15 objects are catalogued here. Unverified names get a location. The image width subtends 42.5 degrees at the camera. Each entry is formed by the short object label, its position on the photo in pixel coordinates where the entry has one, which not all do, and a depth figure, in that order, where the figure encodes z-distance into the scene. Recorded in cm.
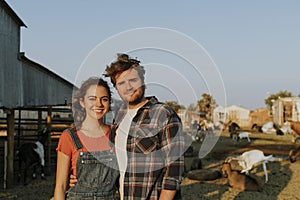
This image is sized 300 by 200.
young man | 246
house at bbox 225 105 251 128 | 5189
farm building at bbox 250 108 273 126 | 4889
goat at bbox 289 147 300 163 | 1380
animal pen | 1182
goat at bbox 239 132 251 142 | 2475
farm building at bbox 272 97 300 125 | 4053
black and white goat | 1085
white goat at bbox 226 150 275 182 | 1077
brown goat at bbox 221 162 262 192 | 944
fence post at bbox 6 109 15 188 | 980
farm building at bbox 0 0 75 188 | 938
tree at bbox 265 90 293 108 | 8325
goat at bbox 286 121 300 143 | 1729
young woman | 266
